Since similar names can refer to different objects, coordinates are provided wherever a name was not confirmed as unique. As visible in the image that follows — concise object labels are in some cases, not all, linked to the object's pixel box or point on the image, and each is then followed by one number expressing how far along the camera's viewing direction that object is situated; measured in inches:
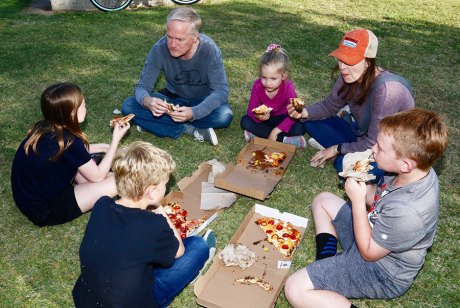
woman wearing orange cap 156.5
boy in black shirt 101.5
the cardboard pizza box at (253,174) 163.6
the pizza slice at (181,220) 151.5
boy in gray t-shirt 109.7
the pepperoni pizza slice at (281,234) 146.8
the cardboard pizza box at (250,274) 126.8
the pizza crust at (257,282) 131.7
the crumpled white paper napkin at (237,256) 136.8
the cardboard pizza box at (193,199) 161.0
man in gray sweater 195.3
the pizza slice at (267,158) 187.3
